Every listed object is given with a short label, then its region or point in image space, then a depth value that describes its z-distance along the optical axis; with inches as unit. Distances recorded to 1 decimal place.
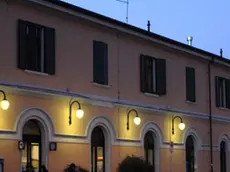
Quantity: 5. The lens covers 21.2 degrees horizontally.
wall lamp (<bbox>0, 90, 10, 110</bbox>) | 763.4
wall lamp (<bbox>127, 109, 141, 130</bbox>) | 1009.5
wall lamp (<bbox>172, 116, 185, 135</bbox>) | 1128.4
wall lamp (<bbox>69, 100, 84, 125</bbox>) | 881.5
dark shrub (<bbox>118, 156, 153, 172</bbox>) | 645.9
